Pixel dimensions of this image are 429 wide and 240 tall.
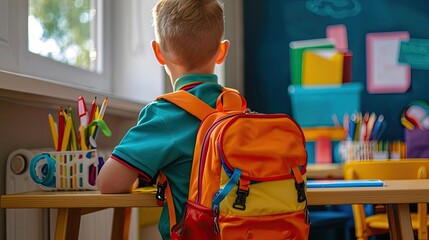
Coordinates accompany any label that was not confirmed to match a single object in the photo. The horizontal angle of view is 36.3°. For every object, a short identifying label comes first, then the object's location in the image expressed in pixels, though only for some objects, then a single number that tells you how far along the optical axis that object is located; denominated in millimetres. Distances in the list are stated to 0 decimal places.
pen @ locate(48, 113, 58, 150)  1459
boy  1232
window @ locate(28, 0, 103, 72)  2041
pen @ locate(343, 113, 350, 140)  3110
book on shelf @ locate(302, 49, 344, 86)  3377
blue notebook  1325
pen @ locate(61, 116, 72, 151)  1432
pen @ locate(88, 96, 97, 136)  1465
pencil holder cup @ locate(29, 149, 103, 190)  1392
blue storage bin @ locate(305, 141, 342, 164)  3312
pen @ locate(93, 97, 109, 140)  1484
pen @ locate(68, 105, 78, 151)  1443
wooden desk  1217
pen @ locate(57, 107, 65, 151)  1428
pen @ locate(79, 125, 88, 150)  1445
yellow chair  2148
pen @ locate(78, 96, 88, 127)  1469
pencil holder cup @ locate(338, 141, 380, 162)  2943
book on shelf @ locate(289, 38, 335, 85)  3453
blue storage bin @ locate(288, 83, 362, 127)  3357
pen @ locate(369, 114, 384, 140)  2953
